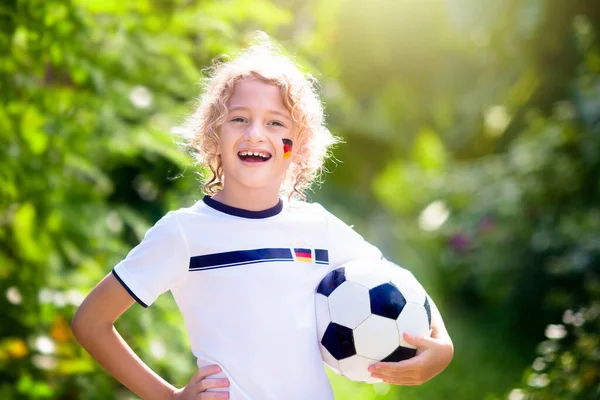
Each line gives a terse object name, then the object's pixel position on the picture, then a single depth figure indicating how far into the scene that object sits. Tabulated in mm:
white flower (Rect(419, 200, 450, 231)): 9560
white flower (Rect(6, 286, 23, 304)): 4141
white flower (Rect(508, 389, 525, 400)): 4242
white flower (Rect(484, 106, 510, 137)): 8875
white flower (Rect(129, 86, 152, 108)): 4328
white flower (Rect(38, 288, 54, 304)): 4158
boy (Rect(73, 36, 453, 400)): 2287
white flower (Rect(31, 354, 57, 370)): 4230
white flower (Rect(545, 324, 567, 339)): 4094
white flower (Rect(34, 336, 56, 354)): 4156
